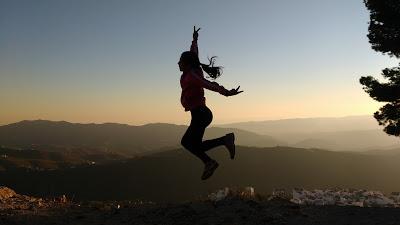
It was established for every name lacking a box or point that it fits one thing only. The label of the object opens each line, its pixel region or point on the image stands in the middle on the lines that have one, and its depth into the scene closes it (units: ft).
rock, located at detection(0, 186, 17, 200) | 34.76
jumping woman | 21.57
